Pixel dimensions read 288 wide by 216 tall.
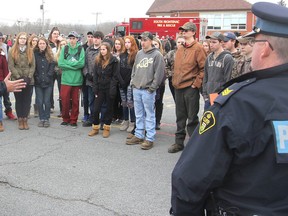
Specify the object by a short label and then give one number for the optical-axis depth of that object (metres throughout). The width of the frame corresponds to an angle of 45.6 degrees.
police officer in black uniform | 1.36
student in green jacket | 6.99
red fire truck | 27.70
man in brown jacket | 5.32
